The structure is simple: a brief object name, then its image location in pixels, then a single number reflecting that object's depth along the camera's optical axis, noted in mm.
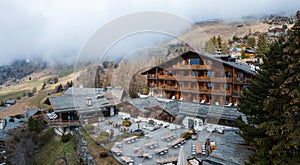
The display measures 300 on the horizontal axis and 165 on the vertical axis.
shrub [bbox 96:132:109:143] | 18288
